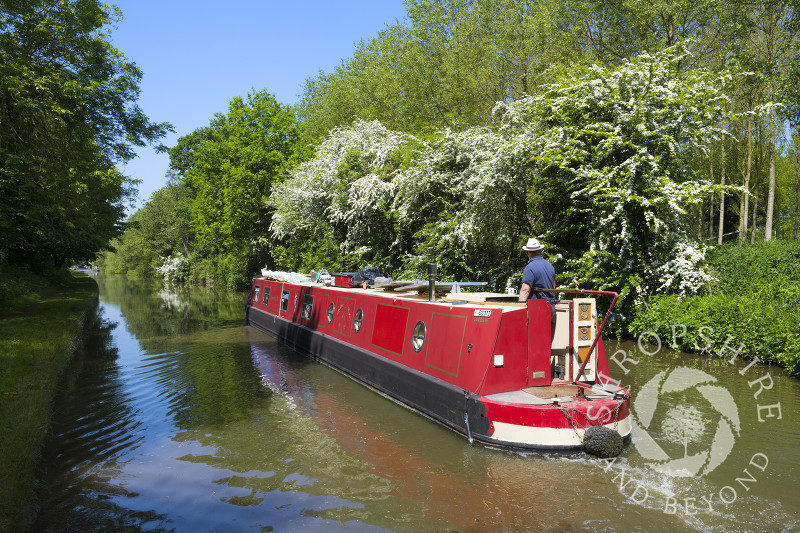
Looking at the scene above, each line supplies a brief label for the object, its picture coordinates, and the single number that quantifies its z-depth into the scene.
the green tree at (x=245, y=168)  29.41
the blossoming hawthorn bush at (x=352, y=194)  19.56
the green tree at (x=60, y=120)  11.89
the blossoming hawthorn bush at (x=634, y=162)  11.62
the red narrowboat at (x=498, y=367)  6.13
